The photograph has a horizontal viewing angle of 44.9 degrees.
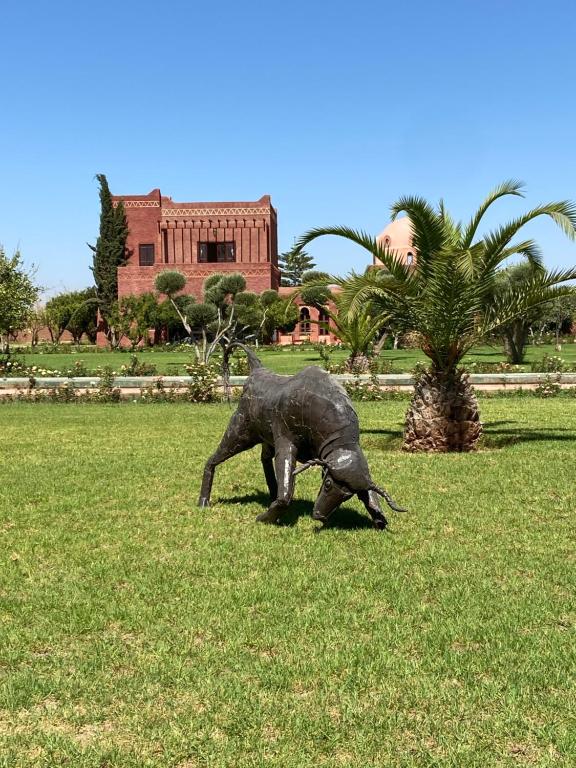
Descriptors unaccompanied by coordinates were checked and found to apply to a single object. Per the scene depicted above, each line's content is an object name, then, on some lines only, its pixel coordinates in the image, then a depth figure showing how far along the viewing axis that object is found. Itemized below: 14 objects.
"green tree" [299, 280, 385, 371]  20.14
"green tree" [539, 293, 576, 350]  39.69
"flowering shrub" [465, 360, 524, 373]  20.28
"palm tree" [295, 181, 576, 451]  9.19
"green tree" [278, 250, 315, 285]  79.56
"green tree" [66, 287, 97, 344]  47.98
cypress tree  49.44
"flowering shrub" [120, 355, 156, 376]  20.19
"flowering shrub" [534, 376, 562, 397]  16.16
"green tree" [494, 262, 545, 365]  24.67
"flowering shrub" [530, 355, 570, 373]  19.30
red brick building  48.16
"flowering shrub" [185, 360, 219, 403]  15.96
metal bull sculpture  5.11
